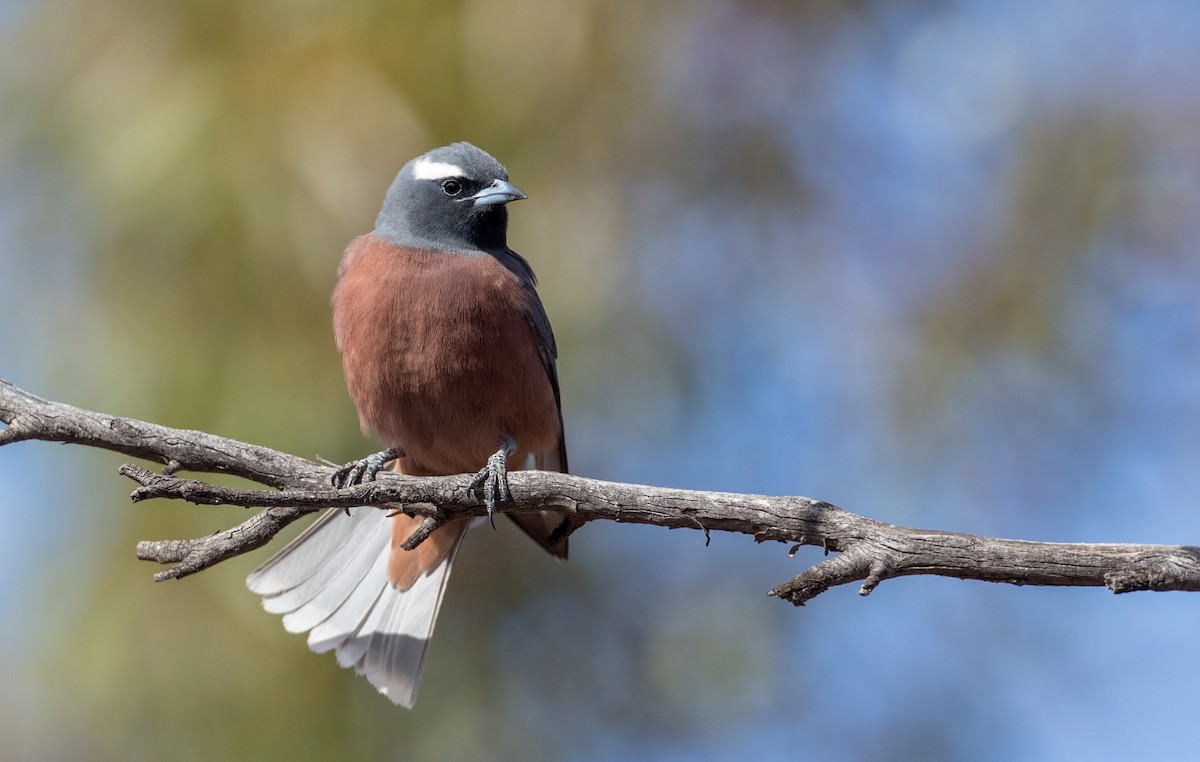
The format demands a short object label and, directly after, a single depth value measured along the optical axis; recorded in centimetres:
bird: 1022
